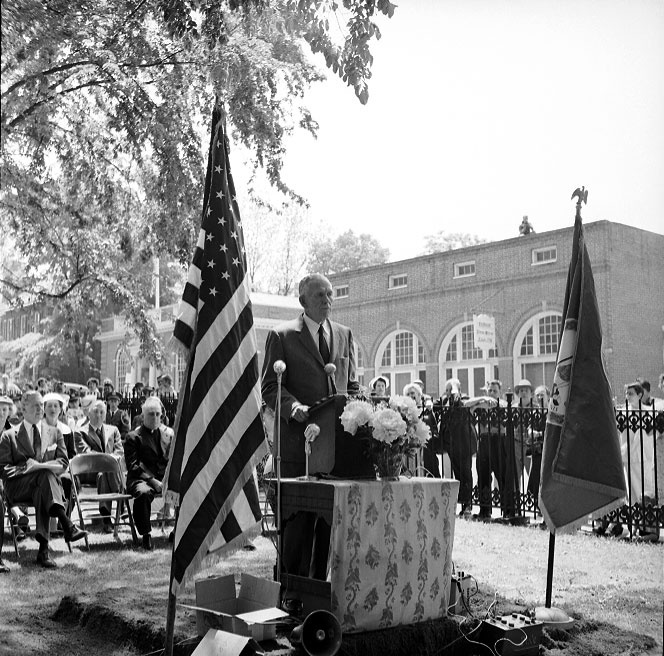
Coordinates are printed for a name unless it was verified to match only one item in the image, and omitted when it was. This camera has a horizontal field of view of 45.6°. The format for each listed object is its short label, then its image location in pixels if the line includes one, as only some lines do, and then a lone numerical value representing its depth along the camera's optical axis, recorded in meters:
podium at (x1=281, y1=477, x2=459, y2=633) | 4.88
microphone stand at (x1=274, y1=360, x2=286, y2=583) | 5.07
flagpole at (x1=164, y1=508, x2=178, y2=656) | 4.54
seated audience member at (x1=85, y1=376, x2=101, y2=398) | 17.86
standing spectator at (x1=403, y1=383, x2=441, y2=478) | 11.96
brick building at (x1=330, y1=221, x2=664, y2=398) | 25.11
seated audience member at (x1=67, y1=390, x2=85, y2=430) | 12.58
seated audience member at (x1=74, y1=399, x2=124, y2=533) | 10.31
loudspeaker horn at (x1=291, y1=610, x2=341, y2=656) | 4.48
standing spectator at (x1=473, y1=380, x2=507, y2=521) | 11.34
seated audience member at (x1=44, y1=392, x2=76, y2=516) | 9.54
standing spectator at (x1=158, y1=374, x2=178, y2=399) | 15.91
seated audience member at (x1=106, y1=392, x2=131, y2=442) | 13.41
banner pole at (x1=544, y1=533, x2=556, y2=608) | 5.72
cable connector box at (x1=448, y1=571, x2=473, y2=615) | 5.62
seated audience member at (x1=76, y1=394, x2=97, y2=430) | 11.79
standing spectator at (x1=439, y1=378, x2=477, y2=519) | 11.73
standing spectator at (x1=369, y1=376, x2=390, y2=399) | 12.64
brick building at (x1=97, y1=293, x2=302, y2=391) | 35.59
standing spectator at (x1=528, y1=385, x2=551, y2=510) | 10.78
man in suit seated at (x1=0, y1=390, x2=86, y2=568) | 8.37
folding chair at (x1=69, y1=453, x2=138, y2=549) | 9.29
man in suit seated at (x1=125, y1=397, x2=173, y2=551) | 9.66
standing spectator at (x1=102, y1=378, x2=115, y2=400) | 19.36
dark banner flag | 5.84
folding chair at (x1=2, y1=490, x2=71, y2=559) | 8.36
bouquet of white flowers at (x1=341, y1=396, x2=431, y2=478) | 5.06
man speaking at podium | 5.53
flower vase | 5.23
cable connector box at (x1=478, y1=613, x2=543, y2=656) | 4.93
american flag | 4.79
